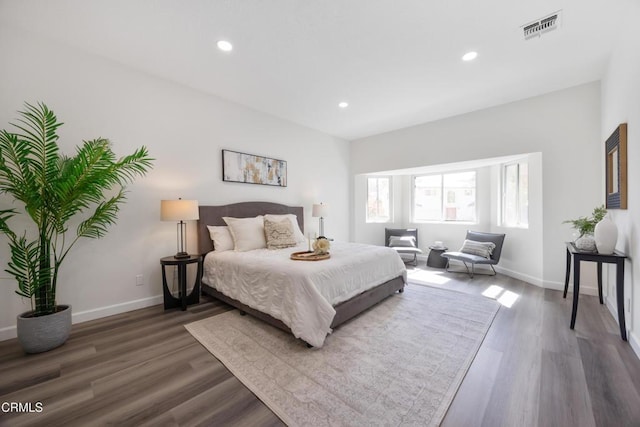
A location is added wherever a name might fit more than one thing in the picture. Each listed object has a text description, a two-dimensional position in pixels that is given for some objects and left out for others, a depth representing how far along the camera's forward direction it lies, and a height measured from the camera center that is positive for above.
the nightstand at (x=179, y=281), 2.87 -0.80
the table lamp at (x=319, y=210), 4.77 +0.01
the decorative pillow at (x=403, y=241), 5.34 -0.70
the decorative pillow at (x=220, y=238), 3.36 -0.36
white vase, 2.22 -0.28
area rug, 1.48 -1.19
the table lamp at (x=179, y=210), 2.82 +0.03
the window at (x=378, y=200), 6.19 +0.24
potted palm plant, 2.02 +0.13
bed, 2.14 -0.74
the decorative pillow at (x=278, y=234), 3.49 -0.34
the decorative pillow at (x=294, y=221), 3.79 -0.17
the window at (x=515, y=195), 4.21 +0.24
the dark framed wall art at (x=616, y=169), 2.24 +0.38
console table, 2.12 -0.57
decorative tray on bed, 2.66 -0.51
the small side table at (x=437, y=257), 4.91 -0.98
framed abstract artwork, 3.73 +0.70
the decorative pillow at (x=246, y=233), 3.37 -0.30
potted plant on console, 2.40 -0.25
